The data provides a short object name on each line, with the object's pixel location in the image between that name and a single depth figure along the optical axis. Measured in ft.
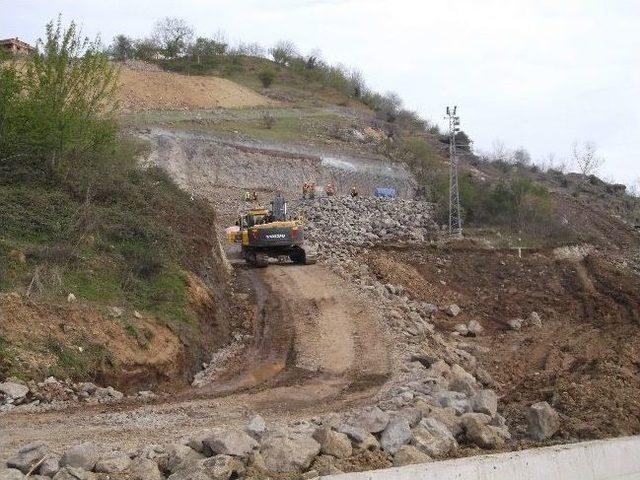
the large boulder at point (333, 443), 28.63
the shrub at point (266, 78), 286.05
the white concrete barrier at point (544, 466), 24.37
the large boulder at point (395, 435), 30.86
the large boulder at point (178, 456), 26.40
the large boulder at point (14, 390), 39.68
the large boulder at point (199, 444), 27.44
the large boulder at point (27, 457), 25.95
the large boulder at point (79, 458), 25.75
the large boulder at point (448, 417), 35.45
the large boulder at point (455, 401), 41.45
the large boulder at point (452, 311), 88.07
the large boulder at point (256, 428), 29.99
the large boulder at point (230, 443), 26.84
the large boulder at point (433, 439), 31.19
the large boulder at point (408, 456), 28.81
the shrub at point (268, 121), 203.05
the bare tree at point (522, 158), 323.57
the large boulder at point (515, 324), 87.61
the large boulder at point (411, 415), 34.34
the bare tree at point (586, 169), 293.08
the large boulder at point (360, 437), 30.17
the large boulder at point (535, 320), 89.97
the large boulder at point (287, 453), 26.53
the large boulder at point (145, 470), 25.29
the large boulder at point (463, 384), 47.50
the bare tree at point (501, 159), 286.54
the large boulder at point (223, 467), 24.89
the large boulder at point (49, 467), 25.46
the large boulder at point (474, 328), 82.64
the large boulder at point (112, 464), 25.61
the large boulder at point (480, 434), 34.06
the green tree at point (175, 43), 311.88
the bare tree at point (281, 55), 355.97
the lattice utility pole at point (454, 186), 140.77
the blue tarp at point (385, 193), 169.27
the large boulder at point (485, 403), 41.83
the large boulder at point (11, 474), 24.37
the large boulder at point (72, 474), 24.59
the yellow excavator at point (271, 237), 96.07
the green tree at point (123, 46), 300.61
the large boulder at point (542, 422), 38.81
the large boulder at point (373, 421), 32.78
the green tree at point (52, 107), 65.72
